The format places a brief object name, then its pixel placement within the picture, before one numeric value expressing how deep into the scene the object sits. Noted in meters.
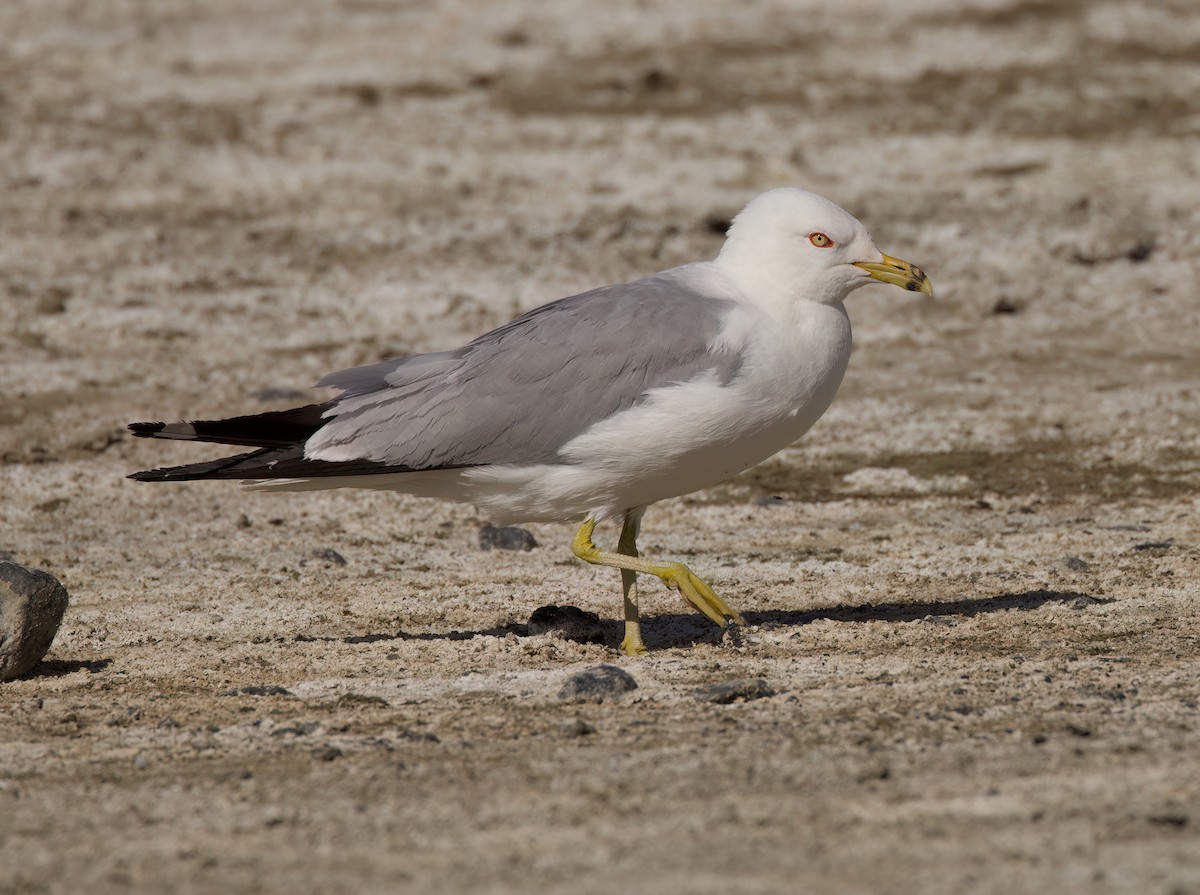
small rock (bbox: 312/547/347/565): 13.61
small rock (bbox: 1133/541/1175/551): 13.11
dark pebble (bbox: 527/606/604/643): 11.45
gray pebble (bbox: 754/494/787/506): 15.16
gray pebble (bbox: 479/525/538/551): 14.12
